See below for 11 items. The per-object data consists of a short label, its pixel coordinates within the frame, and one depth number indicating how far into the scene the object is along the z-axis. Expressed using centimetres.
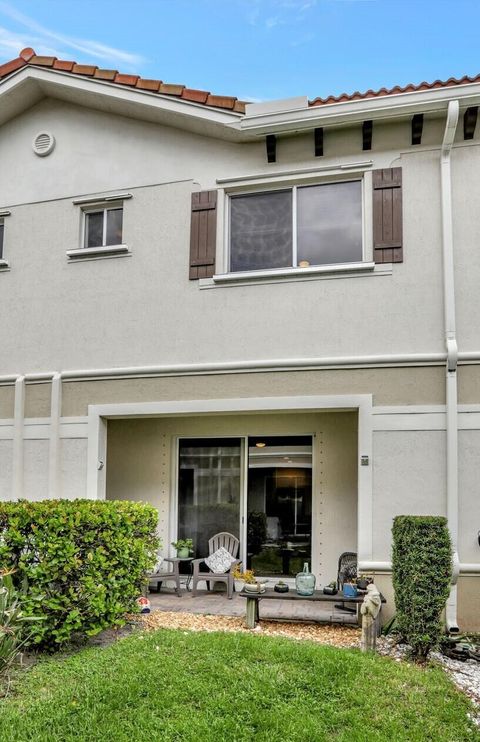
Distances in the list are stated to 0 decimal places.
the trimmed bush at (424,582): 624
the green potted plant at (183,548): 1002
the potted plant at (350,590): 748
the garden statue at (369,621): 646
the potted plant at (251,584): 759
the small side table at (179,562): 959
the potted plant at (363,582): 761
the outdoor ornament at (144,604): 806
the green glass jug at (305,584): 771
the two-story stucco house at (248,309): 807
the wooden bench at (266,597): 748
